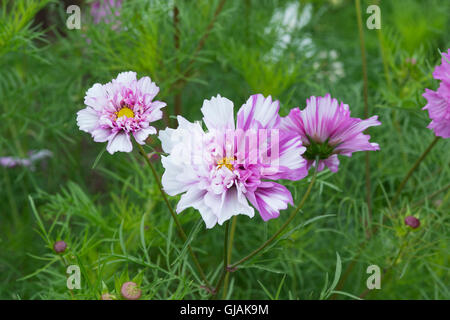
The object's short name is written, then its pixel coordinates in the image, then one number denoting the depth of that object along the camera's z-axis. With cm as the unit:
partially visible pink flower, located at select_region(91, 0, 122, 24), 101
